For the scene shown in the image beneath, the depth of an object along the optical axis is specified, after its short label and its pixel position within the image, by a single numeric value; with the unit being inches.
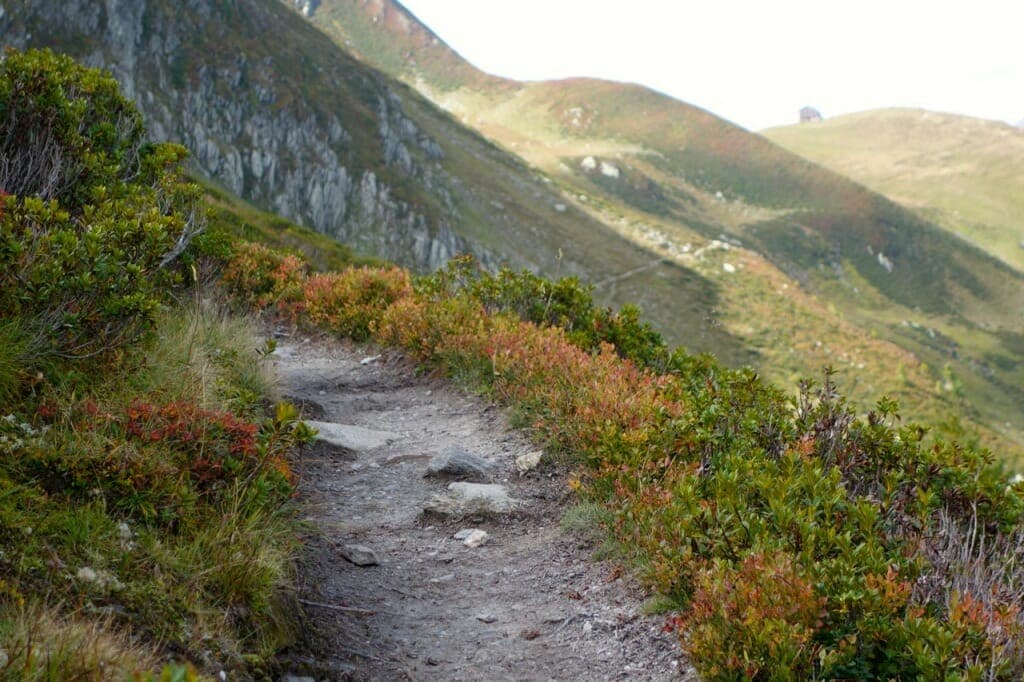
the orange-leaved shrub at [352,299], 505.7
